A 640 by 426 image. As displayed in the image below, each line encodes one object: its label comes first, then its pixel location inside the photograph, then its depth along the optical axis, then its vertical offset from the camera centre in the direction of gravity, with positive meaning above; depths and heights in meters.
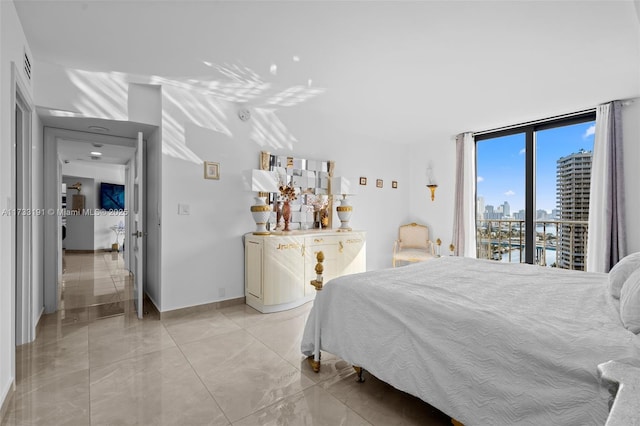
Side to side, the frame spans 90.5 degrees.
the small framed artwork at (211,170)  3.60 +0.46
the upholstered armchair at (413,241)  5.37 -0.54
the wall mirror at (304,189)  4.11 +0.30
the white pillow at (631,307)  1.30 -0.41
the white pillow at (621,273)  1.75 -0.35
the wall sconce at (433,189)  5.45 +0.37
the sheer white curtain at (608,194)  3.60 +0.20
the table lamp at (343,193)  4.43 +0.24
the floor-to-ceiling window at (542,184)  4.42 +0.40
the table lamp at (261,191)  3.65 +0.22
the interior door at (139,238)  3.32 -0.30
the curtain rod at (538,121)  3.94 +1.22
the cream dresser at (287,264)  3.51 -0.65
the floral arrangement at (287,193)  4.09 +0.22
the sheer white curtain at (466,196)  4.99 +0.22
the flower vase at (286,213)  4.02 -0.04
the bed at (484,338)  1.19 -0.60
